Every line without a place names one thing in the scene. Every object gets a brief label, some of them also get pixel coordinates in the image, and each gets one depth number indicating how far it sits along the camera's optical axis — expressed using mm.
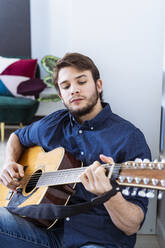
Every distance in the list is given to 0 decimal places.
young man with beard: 1059
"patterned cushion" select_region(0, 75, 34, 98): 3359
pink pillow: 3404
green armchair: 3117
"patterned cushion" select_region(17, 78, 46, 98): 3342
